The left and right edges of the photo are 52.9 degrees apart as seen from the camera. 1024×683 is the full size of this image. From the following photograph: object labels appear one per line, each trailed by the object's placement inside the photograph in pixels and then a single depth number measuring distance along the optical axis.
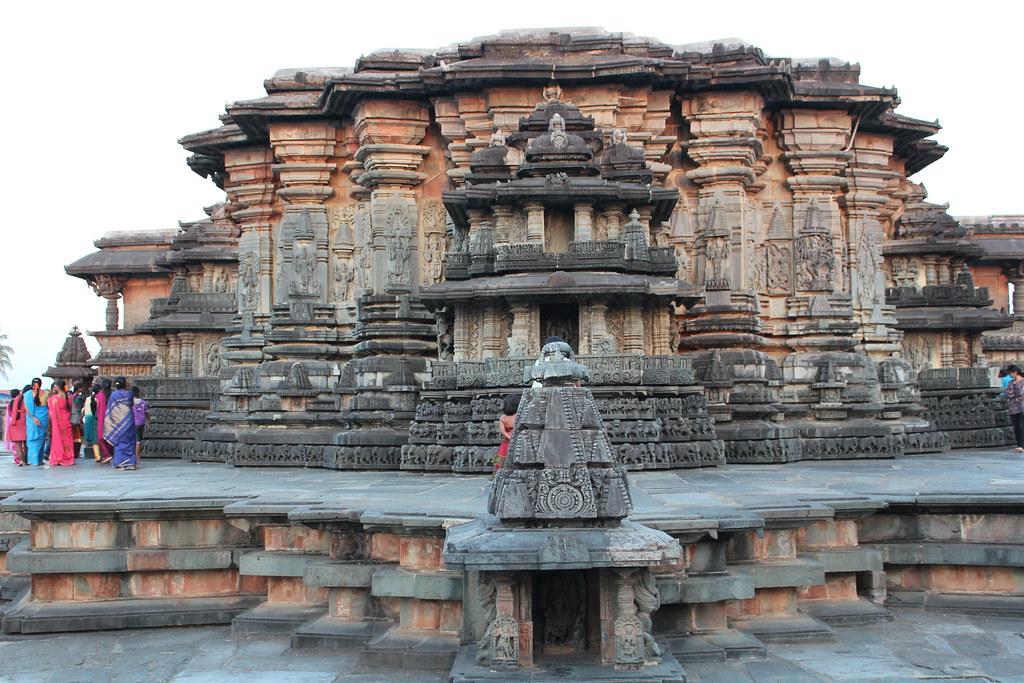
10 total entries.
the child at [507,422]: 9.59
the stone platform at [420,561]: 7.67
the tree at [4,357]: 73.14
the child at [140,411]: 16.06
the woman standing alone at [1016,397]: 15.64
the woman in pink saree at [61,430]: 16.64
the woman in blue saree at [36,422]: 16.64
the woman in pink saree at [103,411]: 17.28
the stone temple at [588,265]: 12.96
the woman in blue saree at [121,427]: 15.45
